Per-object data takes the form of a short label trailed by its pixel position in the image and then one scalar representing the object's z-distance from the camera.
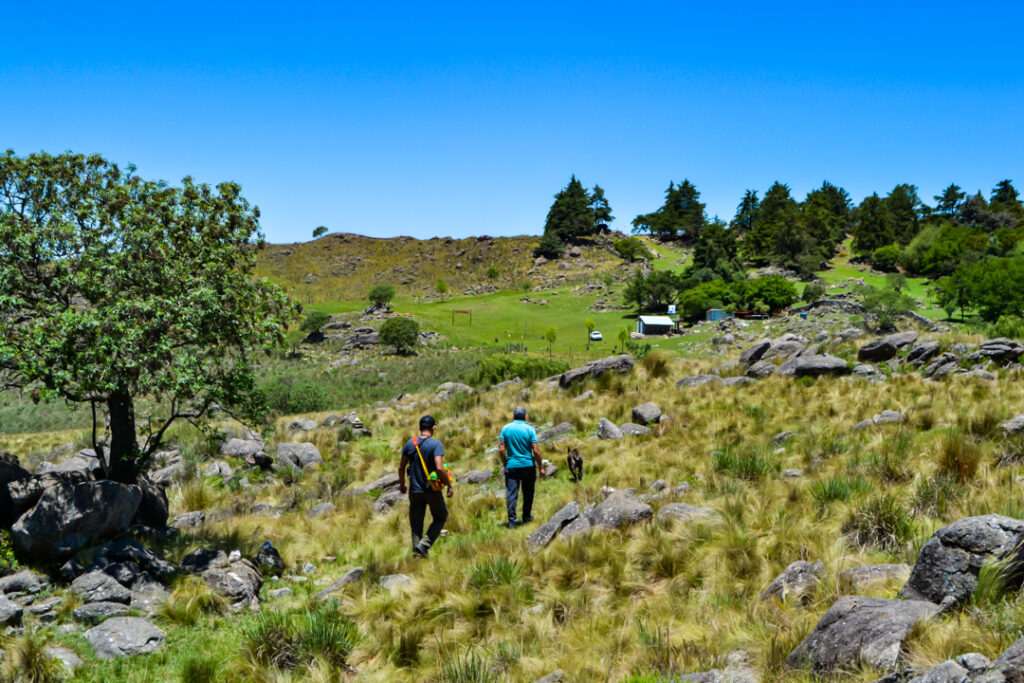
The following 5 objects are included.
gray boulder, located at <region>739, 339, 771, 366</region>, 24.55
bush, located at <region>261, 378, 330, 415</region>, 39.00
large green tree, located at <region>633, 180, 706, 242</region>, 139.12
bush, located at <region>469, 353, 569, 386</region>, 34.16
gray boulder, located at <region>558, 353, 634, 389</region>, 24.61
